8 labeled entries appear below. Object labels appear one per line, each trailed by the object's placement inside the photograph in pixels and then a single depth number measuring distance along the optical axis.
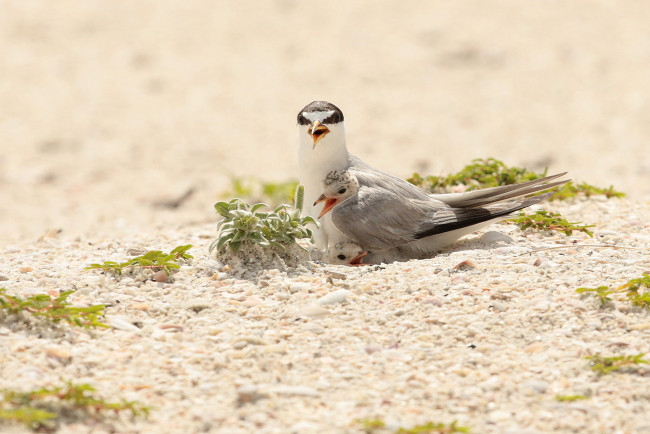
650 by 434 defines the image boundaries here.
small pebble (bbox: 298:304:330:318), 7.77
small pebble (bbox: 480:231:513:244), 10.16
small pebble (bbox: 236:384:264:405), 6.39
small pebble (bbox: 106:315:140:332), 7.53
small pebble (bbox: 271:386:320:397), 6.48
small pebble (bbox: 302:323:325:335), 7.48
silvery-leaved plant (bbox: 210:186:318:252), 8.99
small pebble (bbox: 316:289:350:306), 7.98
